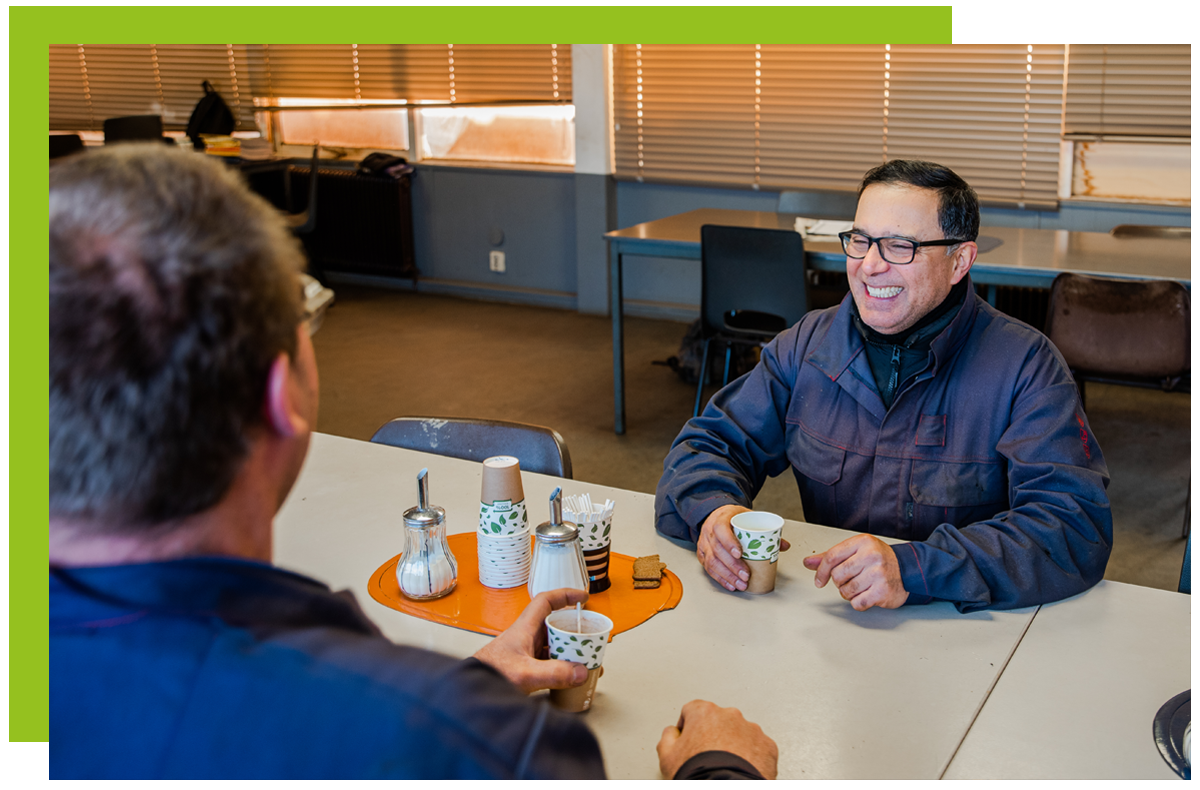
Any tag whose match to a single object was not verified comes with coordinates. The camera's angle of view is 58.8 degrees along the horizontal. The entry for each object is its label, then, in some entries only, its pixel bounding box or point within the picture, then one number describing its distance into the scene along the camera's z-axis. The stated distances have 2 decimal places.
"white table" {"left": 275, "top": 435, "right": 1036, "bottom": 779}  1.17
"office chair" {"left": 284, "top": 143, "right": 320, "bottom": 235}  6.65
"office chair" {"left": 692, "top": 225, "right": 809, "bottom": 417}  3.83
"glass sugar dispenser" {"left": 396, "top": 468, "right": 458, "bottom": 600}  1.49
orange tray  1.45
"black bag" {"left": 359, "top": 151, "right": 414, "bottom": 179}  6.81
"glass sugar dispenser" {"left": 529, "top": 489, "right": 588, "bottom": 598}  1.44
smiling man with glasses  1.60
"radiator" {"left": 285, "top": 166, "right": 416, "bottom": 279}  6.95
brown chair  3.28
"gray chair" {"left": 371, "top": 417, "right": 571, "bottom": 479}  2.09
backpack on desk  7.00
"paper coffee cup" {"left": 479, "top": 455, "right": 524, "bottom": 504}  1.53
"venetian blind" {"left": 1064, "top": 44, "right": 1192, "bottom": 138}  4.62
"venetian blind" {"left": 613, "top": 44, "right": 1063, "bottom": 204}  5.05
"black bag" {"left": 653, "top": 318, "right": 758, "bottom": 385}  4.88
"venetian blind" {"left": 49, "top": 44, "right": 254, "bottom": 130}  7.31
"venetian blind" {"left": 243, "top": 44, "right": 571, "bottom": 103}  6.26
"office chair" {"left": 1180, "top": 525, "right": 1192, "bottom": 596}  1.66
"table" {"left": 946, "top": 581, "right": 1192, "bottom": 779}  1.13
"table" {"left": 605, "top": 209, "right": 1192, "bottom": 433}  3.63
